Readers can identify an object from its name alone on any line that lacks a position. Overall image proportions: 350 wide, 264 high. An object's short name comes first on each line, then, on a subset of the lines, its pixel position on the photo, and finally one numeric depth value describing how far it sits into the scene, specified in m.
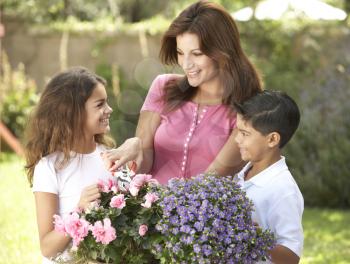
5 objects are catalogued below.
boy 2.86
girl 3.04
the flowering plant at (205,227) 2.43
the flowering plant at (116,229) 2.48
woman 3.32
